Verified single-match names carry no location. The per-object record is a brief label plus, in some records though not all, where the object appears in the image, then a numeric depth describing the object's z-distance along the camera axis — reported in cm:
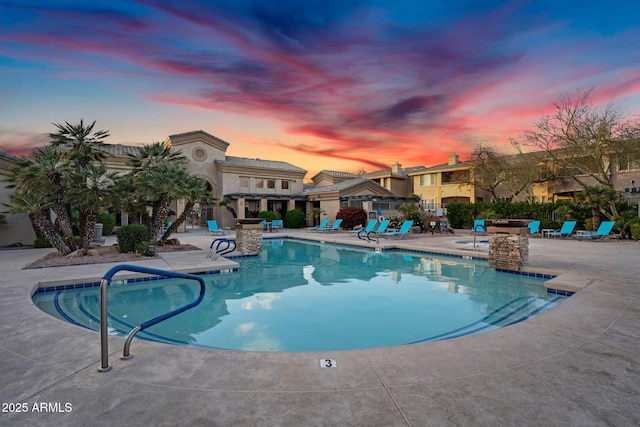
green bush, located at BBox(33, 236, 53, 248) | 1446
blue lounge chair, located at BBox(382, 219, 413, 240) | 1718
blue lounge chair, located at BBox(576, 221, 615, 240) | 1688
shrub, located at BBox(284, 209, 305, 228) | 2972
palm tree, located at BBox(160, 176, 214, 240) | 1323
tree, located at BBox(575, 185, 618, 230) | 1919
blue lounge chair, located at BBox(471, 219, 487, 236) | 1842
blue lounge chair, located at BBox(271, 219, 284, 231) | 2505
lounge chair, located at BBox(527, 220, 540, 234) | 2014
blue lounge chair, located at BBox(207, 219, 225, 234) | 2127
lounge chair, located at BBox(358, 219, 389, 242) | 1890
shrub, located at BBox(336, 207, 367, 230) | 2509
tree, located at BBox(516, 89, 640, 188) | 2077
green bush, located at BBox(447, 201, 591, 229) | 2153
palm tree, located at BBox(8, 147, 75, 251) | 1012
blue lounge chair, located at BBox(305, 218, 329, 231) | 2520
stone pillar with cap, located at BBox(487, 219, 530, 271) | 909
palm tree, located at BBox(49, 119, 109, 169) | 1110
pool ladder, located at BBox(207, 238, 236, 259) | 1088
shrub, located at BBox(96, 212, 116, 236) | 2097
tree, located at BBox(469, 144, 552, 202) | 2833
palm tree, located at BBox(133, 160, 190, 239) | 1251
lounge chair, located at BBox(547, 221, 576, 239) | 1861
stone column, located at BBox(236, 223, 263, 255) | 1281
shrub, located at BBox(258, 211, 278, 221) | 2769
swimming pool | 513
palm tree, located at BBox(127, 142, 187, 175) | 1336
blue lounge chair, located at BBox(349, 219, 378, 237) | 1847
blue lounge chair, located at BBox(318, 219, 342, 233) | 2320
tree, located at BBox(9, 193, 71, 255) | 1049
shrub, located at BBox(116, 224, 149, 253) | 1167
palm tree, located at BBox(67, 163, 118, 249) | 1052
